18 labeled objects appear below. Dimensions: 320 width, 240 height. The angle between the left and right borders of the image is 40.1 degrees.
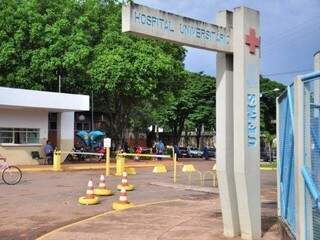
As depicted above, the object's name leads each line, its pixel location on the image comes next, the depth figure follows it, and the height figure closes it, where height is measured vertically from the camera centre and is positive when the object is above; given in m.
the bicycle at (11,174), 16.30 -1.07
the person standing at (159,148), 36.00 -0.20
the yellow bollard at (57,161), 22.84 -0.81
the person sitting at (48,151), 26.12 -0.33
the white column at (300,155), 4.87 -0.10
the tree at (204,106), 47.81 +4.35
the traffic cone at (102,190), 13.04 -1.35
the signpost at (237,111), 7.25 +0.58
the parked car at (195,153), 45.21 -0.76
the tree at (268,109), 51.10 +4.29
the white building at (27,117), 25.20 +1.78
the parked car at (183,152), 43.73 -0.64
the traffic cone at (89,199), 11.60 -1.42
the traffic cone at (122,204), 10.59 -1.41
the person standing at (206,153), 40.93 -0.69
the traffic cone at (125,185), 12.55 -1.29
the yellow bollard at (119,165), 20.41 -0.91
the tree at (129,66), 29.44 +5.36
